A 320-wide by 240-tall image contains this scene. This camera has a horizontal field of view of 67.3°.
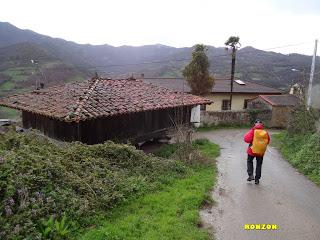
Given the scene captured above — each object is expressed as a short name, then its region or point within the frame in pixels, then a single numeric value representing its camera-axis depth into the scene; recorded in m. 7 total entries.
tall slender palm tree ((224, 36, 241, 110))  21.66
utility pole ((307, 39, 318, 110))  15.88
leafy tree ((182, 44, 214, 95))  20.11
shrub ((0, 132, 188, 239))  4.26
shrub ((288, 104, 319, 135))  11.86
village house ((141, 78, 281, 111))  23.45
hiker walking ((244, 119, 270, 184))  6.68
